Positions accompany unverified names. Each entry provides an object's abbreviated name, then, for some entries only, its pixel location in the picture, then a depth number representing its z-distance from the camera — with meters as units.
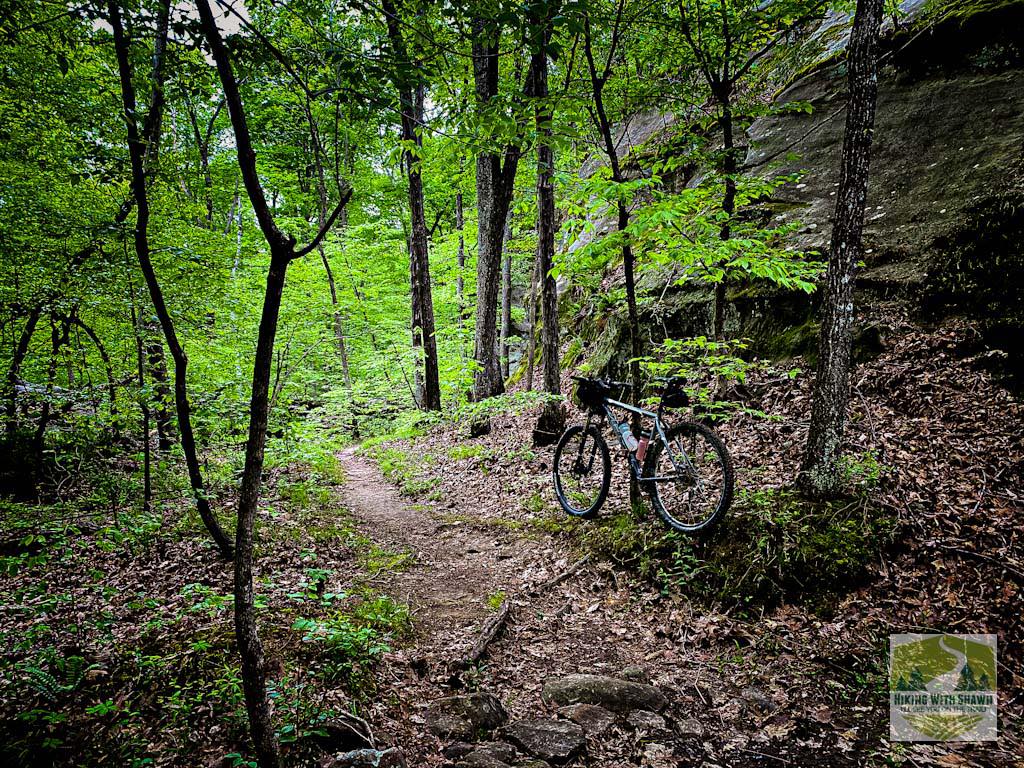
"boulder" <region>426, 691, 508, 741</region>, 2.89
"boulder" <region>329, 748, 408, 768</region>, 2.50
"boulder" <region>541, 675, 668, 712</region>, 3.10
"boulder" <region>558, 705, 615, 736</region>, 2.89
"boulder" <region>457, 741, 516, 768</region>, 2.61
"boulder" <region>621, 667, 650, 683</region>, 3.39
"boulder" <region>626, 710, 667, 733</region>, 2.92
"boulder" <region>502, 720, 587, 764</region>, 2.71
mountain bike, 4.46
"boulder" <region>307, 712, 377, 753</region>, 2.63
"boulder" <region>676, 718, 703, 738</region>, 2.88
